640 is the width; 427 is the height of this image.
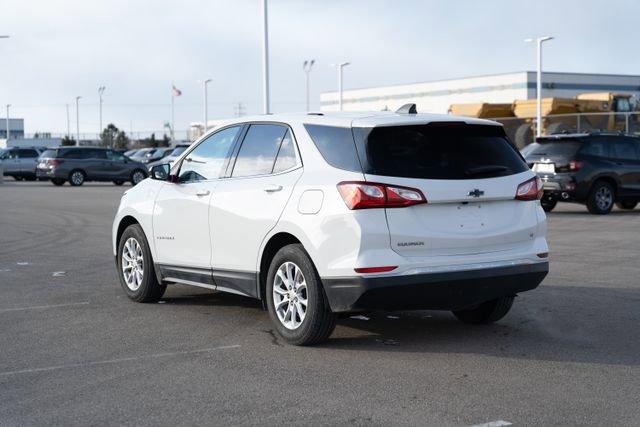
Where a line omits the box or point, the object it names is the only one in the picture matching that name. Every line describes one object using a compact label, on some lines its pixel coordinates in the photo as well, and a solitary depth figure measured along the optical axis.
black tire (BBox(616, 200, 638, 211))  22.89
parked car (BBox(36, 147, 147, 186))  39.53
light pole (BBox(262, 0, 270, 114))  33.41
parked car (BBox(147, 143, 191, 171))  42.37
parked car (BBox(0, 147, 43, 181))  47.00
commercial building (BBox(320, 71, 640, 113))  76.38
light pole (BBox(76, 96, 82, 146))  99.00
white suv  6.70
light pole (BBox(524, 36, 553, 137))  41.03
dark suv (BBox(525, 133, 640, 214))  20.09
